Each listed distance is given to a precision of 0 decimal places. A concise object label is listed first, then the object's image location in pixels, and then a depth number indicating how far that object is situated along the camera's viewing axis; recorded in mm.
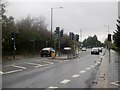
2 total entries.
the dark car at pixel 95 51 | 72050
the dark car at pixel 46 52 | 52500
